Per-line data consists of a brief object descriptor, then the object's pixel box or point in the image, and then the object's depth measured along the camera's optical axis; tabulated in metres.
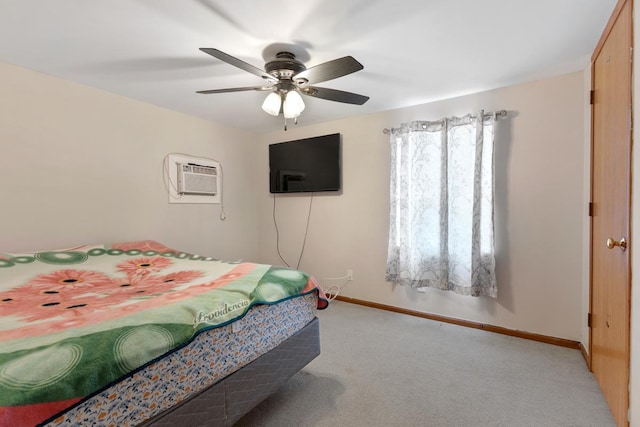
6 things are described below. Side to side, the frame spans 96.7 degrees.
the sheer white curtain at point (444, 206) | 2.46
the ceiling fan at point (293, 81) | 1.71
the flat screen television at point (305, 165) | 3.36
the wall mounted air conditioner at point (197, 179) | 3.10
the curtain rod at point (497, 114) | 2.42
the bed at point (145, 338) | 0.82
